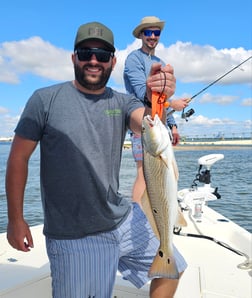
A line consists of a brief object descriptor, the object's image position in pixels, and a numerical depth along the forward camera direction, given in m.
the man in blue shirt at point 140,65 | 4.14
